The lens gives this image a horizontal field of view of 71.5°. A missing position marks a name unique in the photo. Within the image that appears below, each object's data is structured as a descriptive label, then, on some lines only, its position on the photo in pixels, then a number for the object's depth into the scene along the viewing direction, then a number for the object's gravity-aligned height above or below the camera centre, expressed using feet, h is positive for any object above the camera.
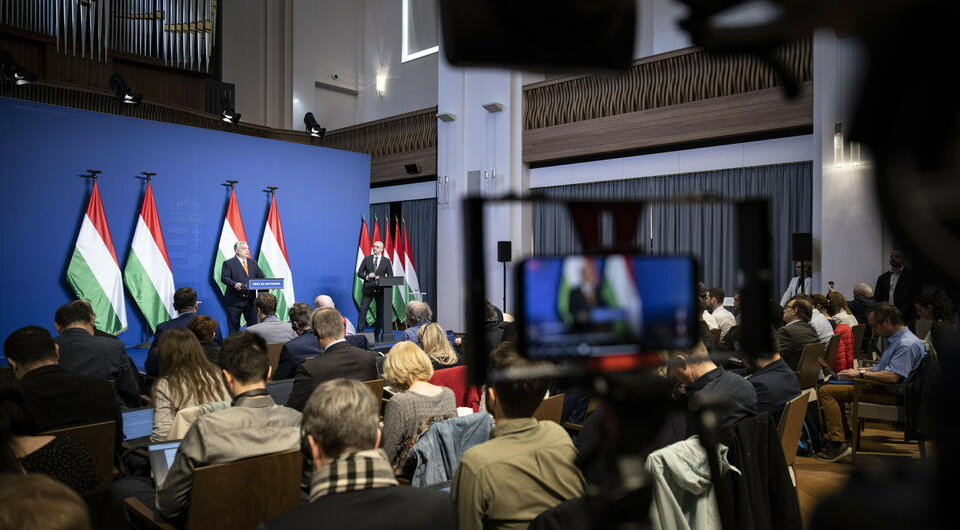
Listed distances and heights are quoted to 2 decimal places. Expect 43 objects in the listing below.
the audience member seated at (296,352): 14.51 -1.96
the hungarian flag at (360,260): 34.06 +0.12
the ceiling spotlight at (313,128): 36.77 +7.44
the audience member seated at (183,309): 16.30 -1.26
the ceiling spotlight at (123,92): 28.94 +7.42
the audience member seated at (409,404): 9.46 -2.03
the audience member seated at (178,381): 10.01 -1.81
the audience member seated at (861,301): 23.63 -1.31
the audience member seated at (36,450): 6.29 -1.87
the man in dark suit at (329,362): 11.41 -1.80
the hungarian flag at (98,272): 24.20 -0.39
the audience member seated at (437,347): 13.52 -1.72
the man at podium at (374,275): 32.18 -0.61
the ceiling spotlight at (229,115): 33.09 +7.33
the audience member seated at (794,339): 15.85 -1.79
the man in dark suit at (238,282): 27.32 -0.82
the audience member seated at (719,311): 21.22 -1.57
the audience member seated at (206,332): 13.28 -1.42
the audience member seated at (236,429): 7.27 -1.92
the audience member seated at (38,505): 3.69 -1.39
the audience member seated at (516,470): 6.07 -1.93
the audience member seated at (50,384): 9.26 -1.74
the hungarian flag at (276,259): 29.81 +0.14
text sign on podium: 26.91 -0.87
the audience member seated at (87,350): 12.75 -1.70
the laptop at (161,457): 8.39 -2.48
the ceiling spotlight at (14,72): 26.43 +7.58
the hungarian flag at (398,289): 34.83 -1.38
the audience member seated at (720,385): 8.45 -1.62
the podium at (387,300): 31.12 -1.78
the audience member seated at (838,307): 20.76 -1.36
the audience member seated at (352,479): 4.96 -1.72
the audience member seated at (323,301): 19.92 -1.19
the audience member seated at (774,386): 10.90 -2.01
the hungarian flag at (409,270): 36.14 -0.40
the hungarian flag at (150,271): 25.44 -0.36
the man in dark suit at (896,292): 21.11 -0.97
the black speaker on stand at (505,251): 34.09 +0.61
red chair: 12.31 -2.30
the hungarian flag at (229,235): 28.48 +1.19
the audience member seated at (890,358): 15.03 -2.13
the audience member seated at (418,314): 19.47 -1.51
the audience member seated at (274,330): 17.76 -1.82
